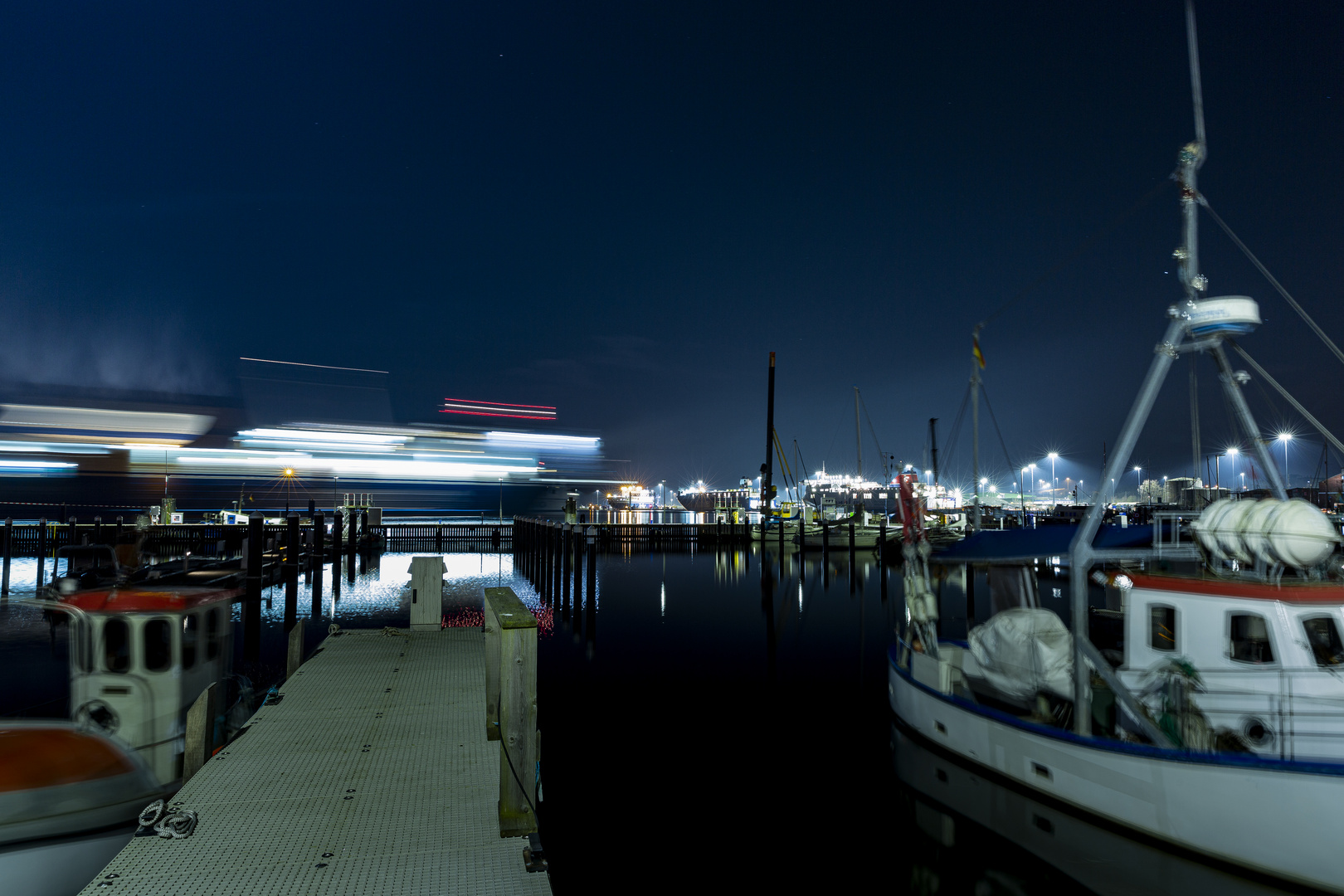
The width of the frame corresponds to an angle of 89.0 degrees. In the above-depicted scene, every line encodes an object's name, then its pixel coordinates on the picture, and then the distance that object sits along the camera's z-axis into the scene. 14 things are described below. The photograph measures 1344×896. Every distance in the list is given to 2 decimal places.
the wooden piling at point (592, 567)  20.29
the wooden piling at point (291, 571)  21.94
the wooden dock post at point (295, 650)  10.14
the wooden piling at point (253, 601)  17.22
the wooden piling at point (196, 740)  6.80
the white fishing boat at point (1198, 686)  6.98
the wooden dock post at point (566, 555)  23.43
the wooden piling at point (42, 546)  26.83
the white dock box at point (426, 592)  12.64
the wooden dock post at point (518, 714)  5.64
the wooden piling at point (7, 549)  24.21
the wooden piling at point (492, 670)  7.71
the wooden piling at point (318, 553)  25.33
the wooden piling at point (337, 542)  28.91
